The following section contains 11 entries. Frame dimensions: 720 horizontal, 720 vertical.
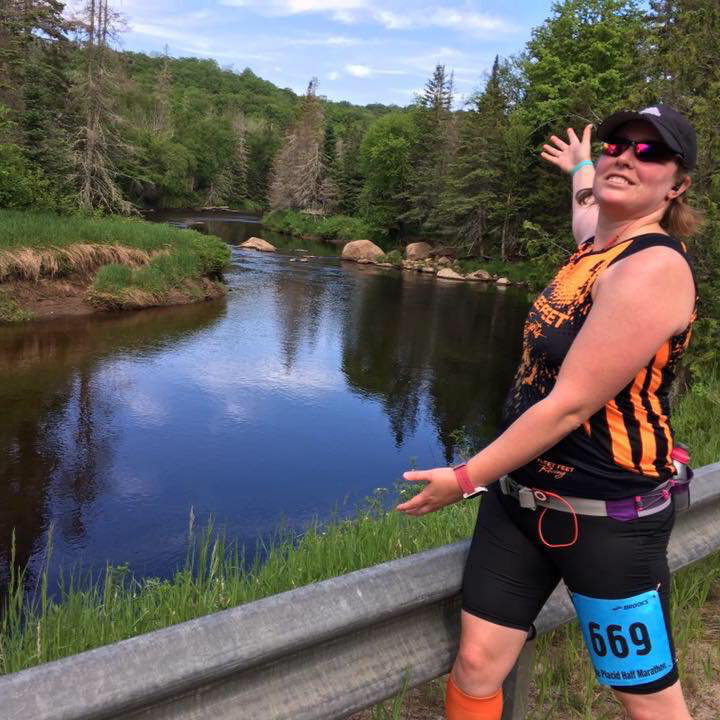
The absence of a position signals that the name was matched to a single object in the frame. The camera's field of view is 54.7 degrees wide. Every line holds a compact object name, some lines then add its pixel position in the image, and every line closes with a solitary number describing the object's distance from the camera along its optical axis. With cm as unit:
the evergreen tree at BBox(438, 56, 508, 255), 3959
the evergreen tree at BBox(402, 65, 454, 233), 4656
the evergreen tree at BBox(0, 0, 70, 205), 2847
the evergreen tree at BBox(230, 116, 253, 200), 8562
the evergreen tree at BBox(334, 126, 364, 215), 6412
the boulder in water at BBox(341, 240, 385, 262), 4034
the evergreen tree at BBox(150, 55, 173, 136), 7725
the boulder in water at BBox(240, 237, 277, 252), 3912
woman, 162
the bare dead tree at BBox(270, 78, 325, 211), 6341
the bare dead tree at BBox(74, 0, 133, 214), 2755
